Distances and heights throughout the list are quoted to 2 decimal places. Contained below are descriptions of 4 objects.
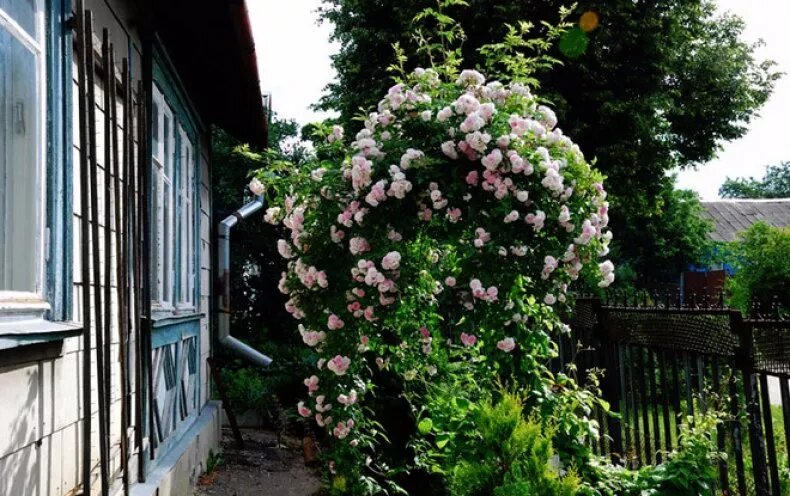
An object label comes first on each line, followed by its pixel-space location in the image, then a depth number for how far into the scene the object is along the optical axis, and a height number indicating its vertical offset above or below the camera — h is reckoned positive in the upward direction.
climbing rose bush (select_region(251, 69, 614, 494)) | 3.88 +0.28
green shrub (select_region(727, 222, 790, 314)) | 9.18 +0.14
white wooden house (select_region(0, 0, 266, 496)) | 2.37 +0.29
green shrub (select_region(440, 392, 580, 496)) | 3.07 -0.67
